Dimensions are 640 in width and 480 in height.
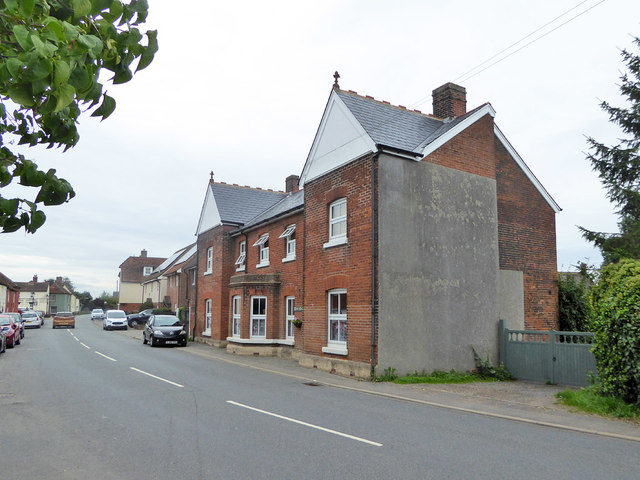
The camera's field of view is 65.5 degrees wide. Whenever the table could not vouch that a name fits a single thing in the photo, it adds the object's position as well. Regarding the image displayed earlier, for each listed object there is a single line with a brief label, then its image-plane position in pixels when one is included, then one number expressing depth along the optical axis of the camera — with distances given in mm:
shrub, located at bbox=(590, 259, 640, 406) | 9367
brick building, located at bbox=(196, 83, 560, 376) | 14711
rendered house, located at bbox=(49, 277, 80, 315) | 107750
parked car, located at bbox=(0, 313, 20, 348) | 24094
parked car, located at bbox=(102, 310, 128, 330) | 44375
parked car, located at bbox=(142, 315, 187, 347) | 25875
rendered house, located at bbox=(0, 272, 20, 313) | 56250
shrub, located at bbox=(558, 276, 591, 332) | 18781
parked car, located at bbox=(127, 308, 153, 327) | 47969
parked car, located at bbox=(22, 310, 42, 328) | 48188
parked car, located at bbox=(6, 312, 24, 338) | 31178
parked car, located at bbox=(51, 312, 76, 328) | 48000
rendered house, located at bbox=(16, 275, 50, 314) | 94812
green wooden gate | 13422
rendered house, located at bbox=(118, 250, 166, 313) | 81312
